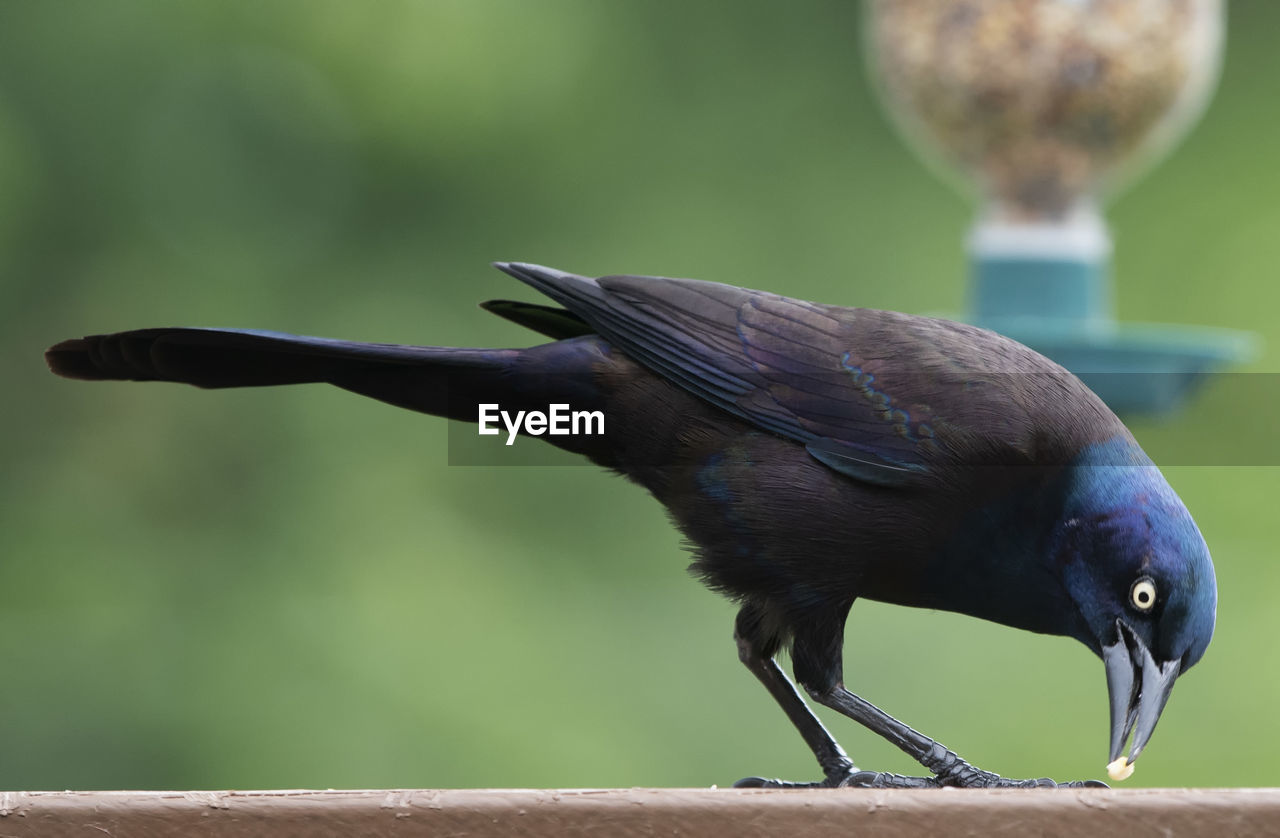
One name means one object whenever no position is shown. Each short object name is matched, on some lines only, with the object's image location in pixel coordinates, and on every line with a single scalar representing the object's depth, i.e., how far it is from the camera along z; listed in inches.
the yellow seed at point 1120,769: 204.4
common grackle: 218.1
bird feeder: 377.7
